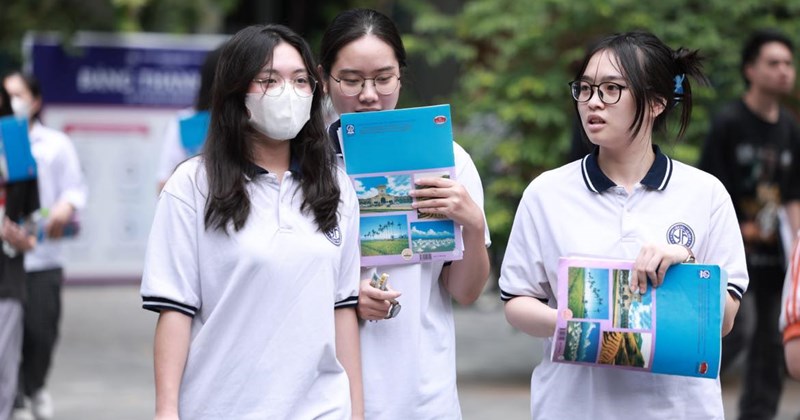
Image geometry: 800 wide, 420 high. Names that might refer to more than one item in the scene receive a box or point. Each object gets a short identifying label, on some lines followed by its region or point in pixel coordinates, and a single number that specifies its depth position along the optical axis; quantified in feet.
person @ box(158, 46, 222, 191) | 48.85
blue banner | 99.96
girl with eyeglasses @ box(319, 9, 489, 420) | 25.38
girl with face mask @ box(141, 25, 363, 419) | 23.02
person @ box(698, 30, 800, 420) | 49.60
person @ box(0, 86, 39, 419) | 46.29
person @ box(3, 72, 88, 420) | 55.57
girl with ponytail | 24.34
